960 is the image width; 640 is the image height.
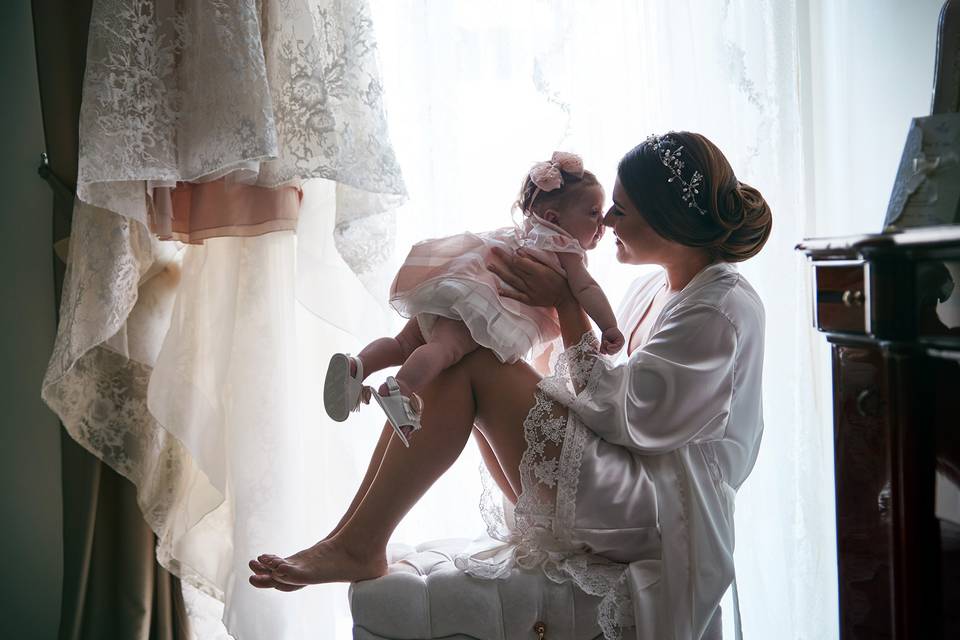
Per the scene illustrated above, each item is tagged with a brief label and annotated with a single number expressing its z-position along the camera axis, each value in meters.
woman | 1.34
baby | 1.36
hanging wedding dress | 1.54
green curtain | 1.67
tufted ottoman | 1.31
